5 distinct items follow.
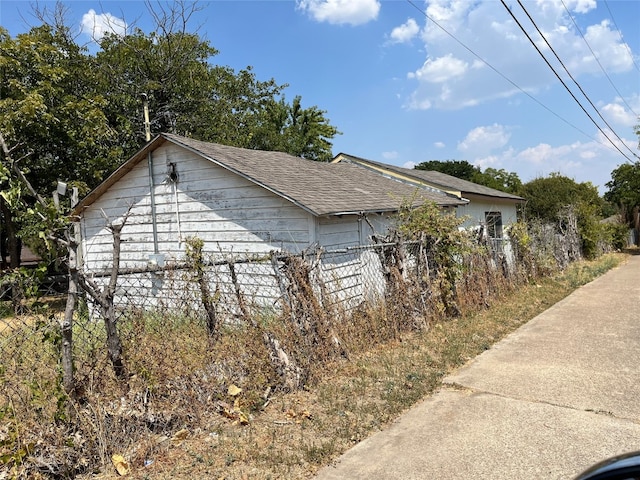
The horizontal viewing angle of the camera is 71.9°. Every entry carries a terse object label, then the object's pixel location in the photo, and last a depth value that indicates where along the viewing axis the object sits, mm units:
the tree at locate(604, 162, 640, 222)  24828
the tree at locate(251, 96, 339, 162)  33472
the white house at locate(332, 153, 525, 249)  15852
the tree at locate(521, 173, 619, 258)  18469
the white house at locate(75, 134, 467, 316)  8766
